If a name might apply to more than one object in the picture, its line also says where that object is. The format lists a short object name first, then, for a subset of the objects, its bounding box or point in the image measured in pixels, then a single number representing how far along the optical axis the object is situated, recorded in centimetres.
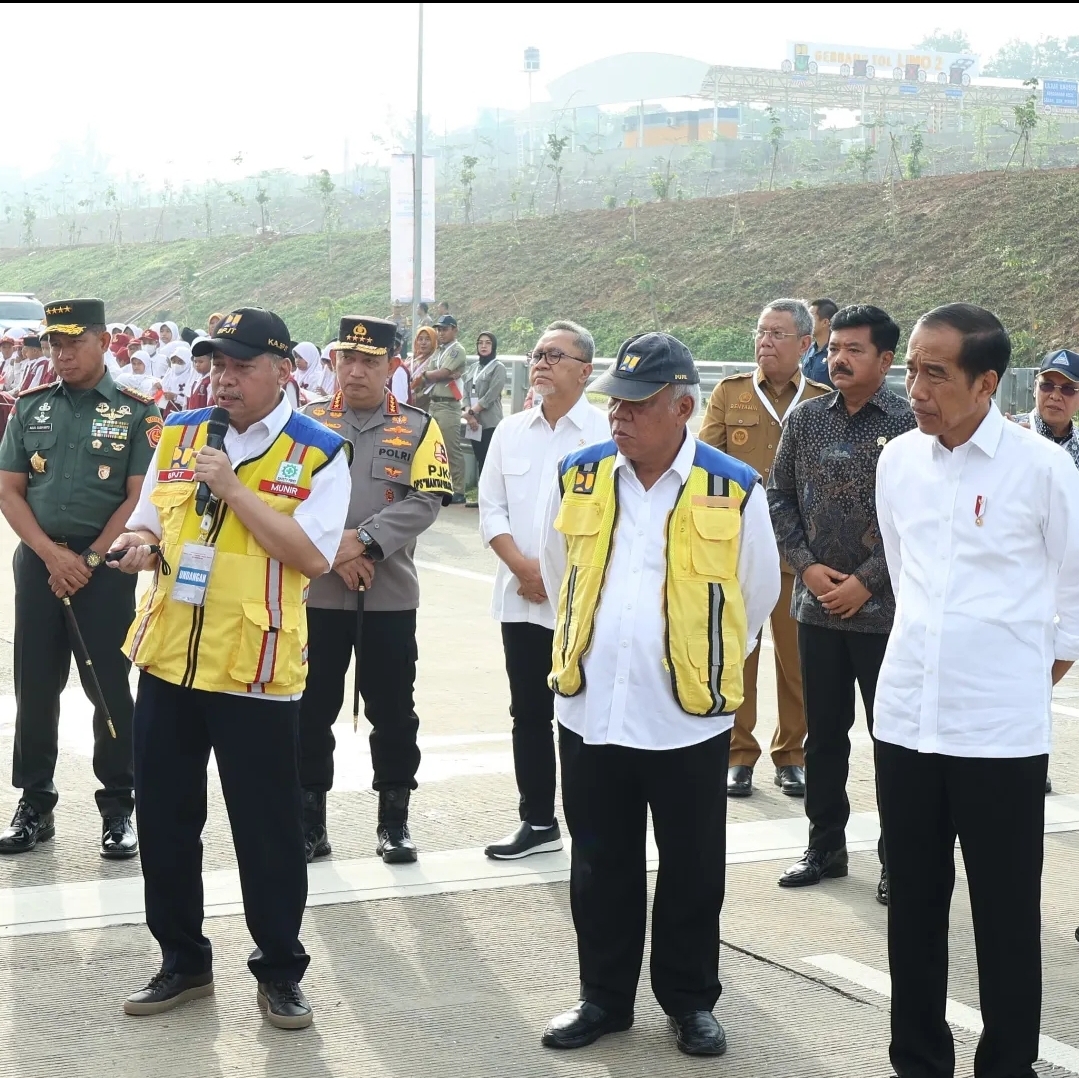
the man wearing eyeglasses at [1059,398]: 670
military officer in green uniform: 602
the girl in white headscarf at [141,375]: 2155
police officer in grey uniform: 596
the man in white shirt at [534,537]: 610
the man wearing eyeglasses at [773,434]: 700
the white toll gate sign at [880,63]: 7719
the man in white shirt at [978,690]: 383
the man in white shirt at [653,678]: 429
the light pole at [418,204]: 2688
